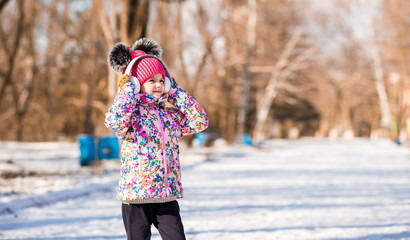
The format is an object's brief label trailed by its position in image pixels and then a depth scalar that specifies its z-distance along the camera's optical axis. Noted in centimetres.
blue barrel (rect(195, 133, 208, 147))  2577
